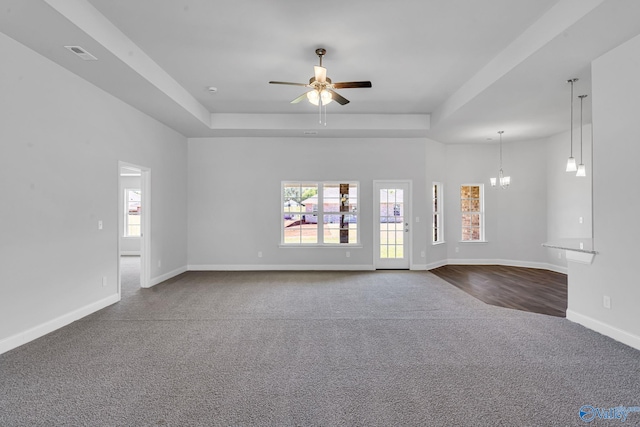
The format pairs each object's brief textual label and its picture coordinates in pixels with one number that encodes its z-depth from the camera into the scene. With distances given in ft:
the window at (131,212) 32.04
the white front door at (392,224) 22.70
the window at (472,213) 25.25
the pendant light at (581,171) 14.30
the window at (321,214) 22.82
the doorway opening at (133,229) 17.65
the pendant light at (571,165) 13.56
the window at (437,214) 24.44
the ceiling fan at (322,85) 11.77
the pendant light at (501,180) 21.59
